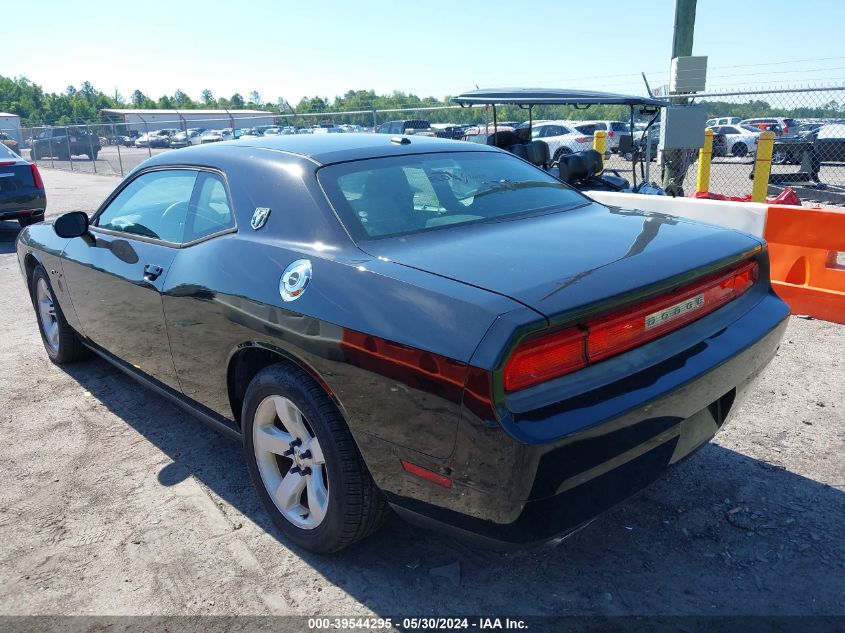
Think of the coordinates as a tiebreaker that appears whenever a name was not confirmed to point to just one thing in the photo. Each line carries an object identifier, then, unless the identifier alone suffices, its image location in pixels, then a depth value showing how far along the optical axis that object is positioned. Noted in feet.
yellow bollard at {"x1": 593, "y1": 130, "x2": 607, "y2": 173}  45.19
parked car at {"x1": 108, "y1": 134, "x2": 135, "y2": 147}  149.23
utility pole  33.58
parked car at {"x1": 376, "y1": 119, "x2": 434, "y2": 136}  61.77
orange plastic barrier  16.49
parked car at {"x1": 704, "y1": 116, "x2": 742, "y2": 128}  98.20
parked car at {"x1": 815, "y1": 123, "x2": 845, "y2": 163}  53.36
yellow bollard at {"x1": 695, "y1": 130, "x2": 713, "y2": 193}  36.99
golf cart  20.92
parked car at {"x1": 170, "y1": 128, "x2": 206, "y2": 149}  101.13
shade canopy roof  25.99
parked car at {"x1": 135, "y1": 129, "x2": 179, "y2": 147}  119.35
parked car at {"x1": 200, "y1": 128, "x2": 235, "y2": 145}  94.40
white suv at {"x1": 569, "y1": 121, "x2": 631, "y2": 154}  81.95
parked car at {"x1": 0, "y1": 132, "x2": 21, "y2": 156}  71.29
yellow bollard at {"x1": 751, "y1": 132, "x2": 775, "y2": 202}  34.32
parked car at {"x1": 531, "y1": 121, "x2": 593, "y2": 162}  73.46
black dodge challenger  6.29
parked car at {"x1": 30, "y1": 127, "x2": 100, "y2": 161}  84.84
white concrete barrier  17.81
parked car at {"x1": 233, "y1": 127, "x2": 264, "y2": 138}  87.20
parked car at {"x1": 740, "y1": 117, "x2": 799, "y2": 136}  63.62
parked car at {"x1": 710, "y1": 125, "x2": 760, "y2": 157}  80.23
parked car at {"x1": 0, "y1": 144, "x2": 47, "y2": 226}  32.96
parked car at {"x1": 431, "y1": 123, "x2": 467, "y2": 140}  62.10
